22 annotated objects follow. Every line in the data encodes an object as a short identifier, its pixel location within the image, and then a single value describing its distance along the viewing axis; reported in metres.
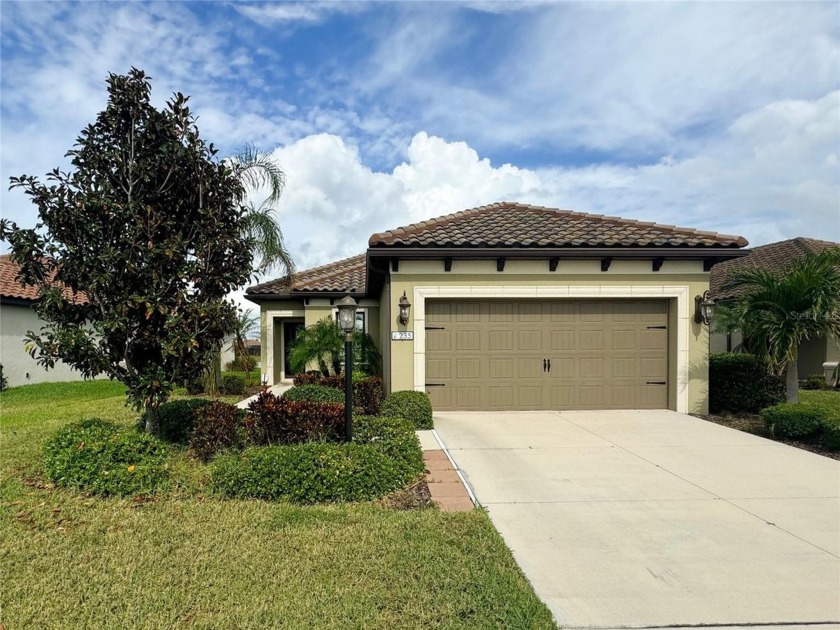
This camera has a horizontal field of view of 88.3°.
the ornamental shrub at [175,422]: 6.41
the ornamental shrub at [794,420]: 6.91
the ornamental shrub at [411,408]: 7.75
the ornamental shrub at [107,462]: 4.65
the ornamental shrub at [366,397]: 9.38
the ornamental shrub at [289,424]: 5.73
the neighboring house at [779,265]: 14.05
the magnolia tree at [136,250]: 5.27
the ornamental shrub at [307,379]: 11.19
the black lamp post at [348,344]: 5.45
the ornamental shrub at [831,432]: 6.50
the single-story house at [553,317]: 8.86
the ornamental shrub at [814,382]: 12.87
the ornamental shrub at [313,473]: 4.58
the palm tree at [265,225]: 12.50
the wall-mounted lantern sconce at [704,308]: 8.87
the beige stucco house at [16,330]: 13.54
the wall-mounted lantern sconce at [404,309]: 8.77
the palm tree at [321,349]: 12.04
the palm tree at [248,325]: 14.36
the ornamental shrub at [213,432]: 5.62
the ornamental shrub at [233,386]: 13.58
